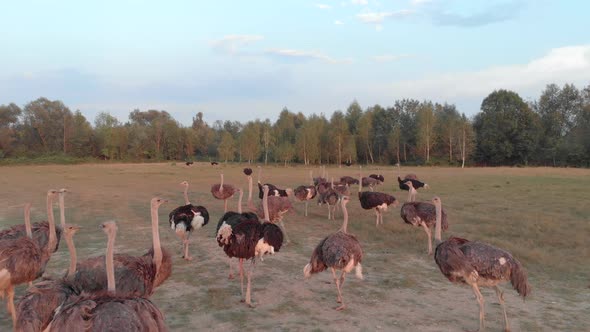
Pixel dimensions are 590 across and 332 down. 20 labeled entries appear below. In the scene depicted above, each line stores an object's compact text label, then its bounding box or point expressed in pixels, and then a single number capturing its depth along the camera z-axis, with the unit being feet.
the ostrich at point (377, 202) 45.55
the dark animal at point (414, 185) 66.49
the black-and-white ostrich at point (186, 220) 31.07
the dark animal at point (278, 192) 49.30
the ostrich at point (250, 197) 38.99
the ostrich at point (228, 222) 24.23
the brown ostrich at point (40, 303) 14.82
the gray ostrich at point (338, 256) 22.53
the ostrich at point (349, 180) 72.05
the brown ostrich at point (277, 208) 38.55
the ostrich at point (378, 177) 80.59
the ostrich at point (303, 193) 53.11
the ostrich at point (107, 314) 12.19
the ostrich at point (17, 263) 19.76
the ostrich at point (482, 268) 19.78
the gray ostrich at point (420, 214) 35.47
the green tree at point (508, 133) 183.21
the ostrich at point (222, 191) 51.75
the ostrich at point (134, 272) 18.12
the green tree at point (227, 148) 224.88
